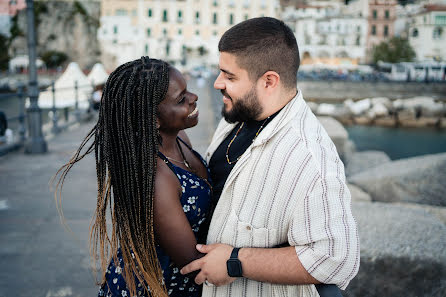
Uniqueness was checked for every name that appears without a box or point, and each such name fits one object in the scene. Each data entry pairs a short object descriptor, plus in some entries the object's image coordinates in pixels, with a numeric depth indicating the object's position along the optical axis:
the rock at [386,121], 26.89
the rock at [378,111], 27.47
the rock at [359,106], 28.05
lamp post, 7.14
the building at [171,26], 62.56
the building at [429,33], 56.00
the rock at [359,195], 4.48
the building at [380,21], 65.06
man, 1.35
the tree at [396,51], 53.97
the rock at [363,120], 27.12
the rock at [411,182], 4.58
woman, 1.55
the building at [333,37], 65.56
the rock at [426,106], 27.67
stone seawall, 36.15
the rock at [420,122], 26.66
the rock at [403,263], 2.35
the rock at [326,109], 27.88
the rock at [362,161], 9.06
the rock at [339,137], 8.86
